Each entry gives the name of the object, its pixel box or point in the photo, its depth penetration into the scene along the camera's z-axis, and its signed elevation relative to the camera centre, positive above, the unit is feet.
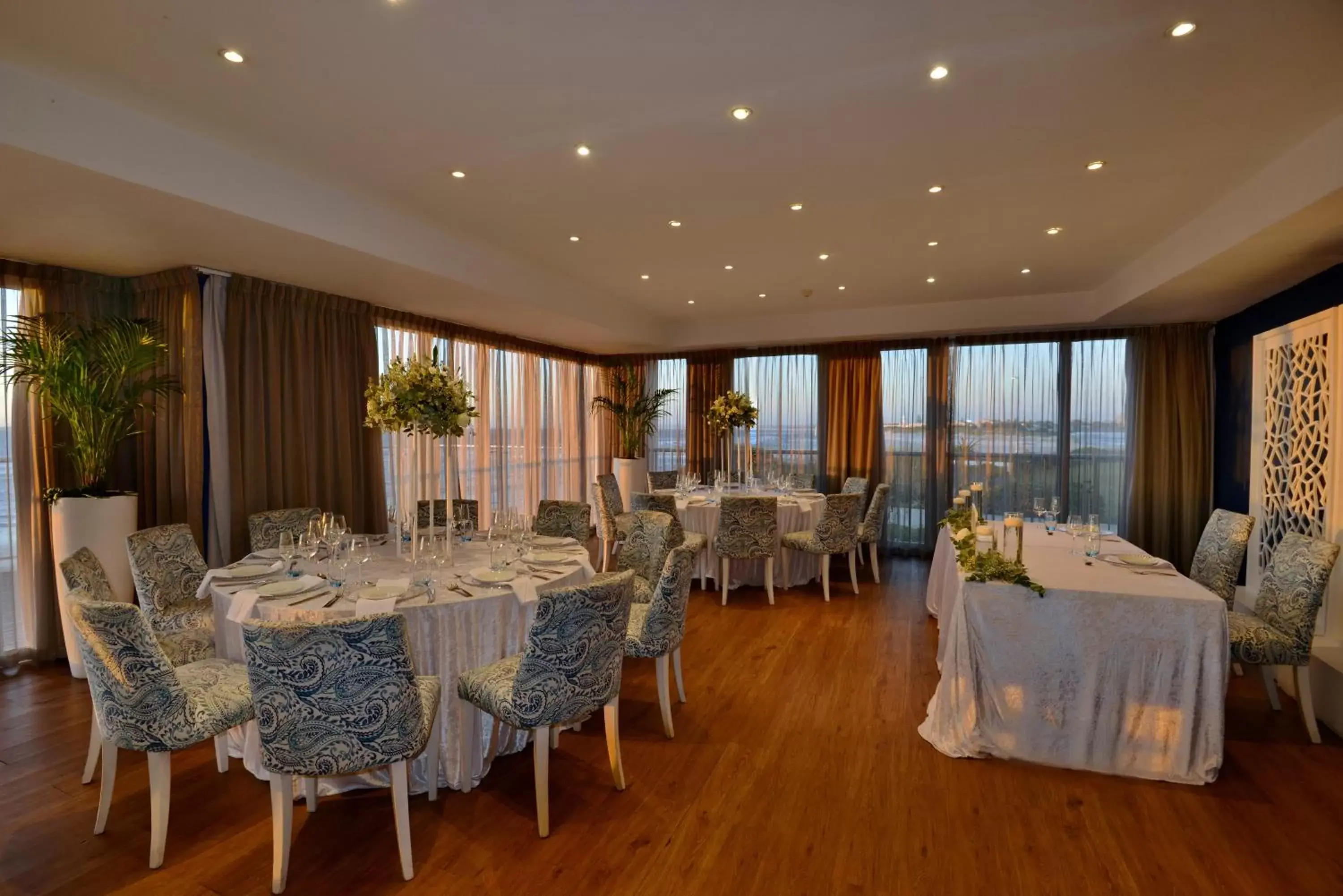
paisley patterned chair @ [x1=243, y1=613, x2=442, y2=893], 6.77 -2.77
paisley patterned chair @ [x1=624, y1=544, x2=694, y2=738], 10.46 -2.96
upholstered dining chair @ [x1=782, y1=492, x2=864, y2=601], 19.25 -2.60
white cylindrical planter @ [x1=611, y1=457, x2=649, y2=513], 29.04 -1.38
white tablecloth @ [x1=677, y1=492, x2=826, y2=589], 20.84 -2.72
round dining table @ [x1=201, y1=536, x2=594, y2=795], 8.93 -2.68
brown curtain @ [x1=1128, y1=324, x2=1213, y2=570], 22.66 +0.05
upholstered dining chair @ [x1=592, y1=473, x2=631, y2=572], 22.86 -2.44
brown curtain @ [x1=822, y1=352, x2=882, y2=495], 27.35 +1.11
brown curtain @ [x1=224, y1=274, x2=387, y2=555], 15.85 +1.17
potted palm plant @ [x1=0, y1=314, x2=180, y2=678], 12.89 +1.05
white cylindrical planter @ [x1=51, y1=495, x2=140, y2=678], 13.01 -1.74
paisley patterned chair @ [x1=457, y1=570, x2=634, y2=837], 7.97 -2.89
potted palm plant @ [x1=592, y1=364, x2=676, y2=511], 29.19 +1.35
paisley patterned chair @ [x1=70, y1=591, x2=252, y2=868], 7.34 -2.96
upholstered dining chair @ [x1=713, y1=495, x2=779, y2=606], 18.89 -2.51
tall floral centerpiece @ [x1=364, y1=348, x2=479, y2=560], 10.80 +0.78
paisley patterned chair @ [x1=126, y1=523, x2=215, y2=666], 11.59 -2.55
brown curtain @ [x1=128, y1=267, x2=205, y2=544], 15.10 +0.63
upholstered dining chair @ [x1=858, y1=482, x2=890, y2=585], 21.36 -2.50
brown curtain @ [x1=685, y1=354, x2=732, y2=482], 30.25 +1.91
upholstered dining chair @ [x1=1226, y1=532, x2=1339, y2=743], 10.42 -3.02
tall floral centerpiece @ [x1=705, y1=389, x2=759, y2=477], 25.05 +1.26
